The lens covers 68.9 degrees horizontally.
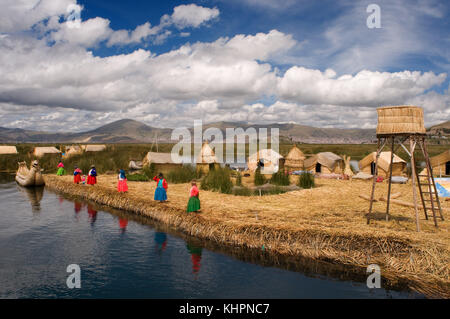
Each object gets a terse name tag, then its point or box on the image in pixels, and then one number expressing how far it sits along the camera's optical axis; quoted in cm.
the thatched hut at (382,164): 2165
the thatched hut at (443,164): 1949
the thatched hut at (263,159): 2395
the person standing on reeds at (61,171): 2405
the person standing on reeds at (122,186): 1507
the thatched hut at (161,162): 2342
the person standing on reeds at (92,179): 1770
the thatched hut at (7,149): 4559
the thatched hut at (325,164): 2489
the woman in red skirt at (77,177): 1885
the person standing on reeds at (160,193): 1238
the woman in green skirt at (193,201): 1047
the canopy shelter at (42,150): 4244
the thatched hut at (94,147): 5008
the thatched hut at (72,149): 3841
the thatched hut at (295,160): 2581
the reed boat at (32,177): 2106
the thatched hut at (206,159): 2349
